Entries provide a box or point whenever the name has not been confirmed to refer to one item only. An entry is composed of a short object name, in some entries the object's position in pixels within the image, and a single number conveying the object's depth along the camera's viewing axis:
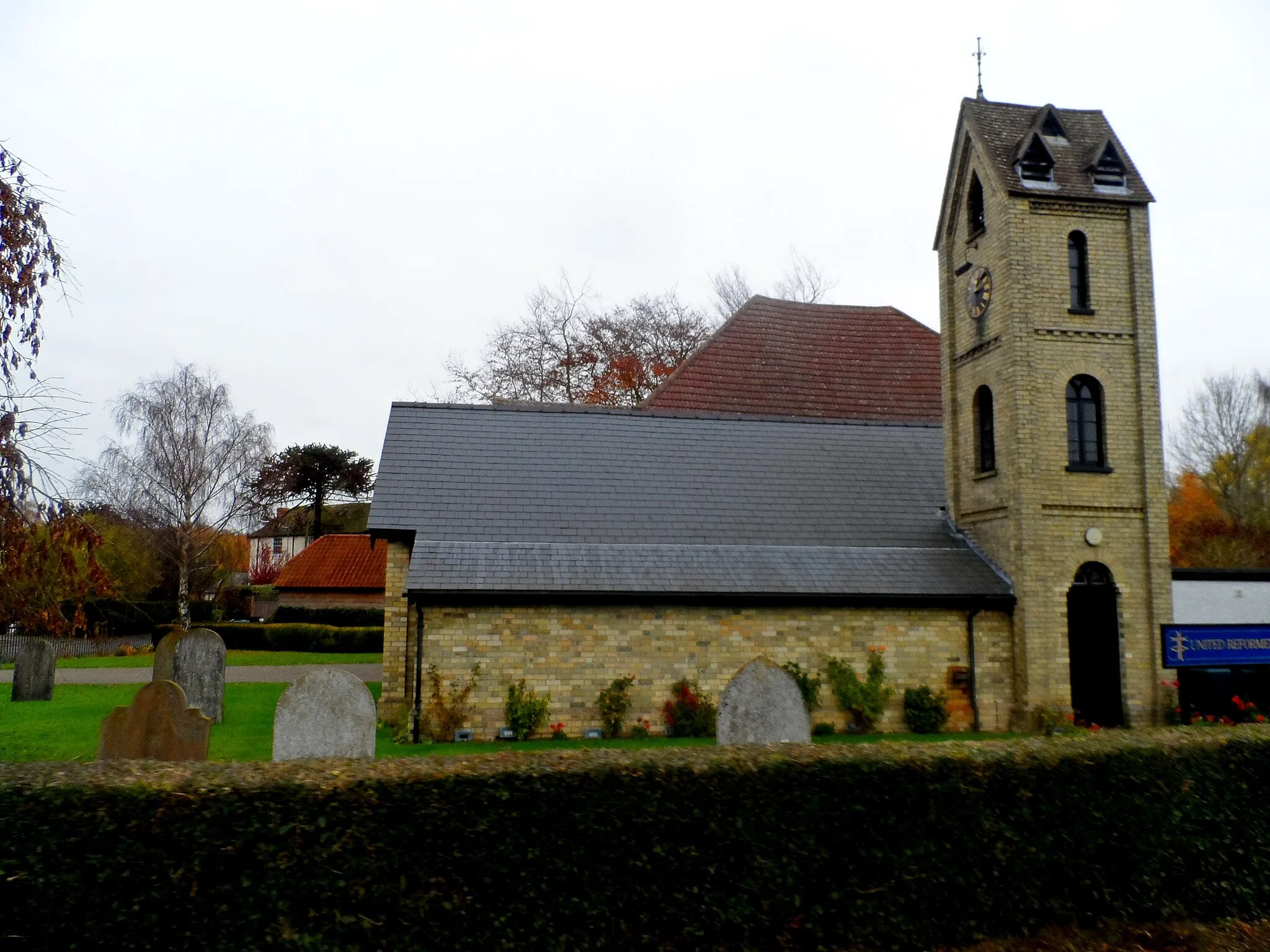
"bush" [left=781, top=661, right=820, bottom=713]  15.38
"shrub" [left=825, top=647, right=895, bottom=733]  15.60
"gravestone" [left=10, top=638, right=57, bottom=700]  18.69
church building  15.26
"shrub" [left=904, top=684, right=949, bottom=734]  15.73
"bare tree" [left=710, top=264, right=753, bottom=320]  47.06
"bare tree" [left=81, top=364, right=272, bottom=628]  36.25
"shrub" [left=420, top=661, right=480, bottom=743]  14.37
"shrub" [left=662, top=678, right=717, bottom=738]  14.99
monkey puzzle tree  61.44
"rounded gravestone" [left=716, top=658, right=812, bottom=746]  9.87
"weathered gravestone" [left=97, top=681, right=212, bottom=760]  9.44
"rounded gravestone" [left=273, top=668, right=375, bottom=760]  9.09
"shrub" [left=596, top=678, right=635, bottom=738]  14.89
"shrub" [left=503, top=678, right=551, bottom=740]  14.59
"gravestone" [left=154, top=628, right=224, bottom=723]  15.20
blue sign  13.51
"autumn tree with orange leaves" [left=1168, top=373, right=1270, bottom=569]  38.03
